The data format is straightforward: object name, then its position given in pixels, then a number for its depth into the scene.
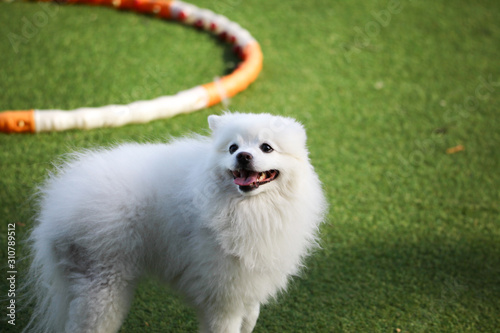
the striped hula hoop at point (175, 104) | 3.65
